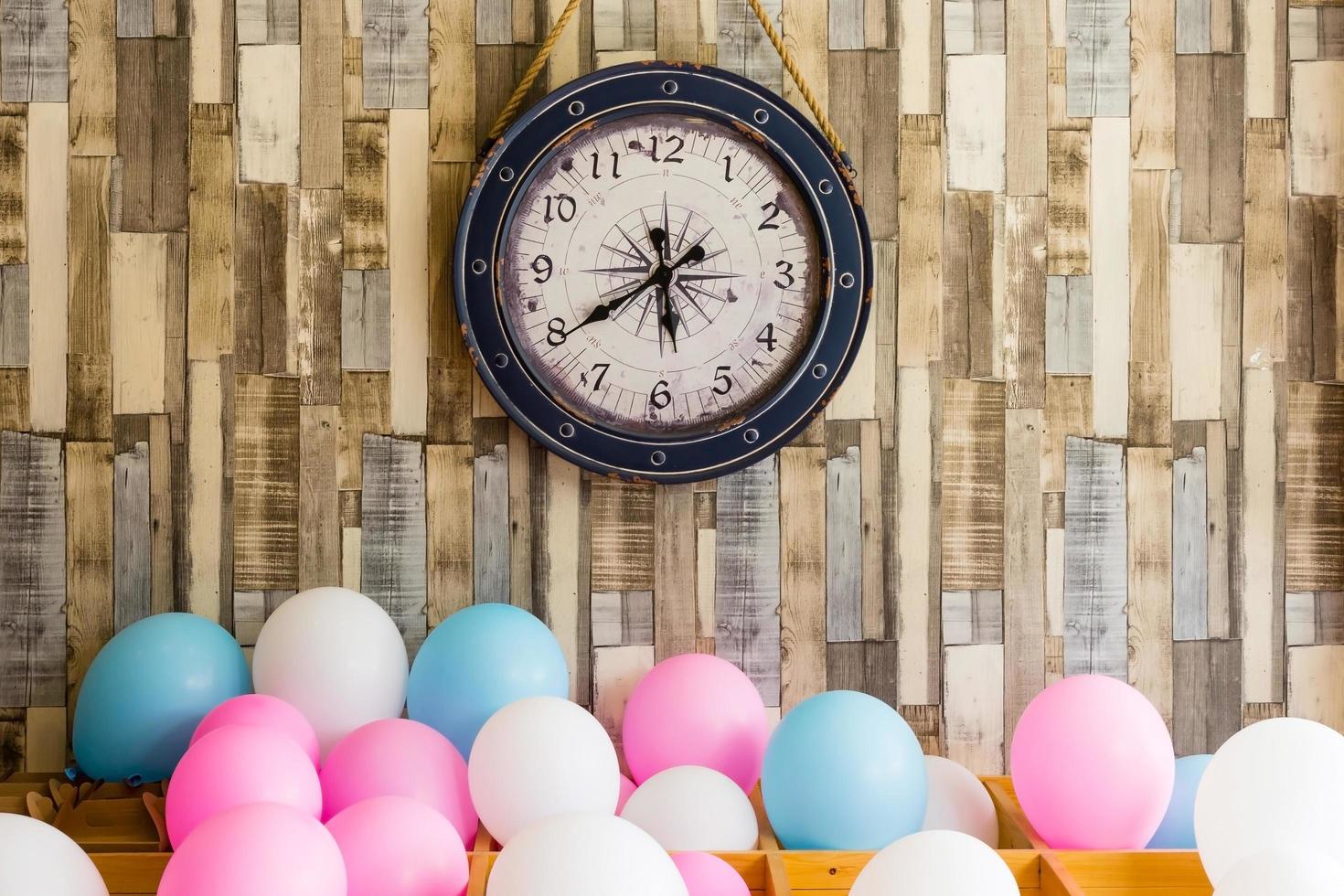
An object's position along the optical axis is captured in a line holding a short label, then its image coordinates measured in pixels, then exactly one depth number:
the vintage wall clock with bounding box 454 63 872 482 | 1.93
